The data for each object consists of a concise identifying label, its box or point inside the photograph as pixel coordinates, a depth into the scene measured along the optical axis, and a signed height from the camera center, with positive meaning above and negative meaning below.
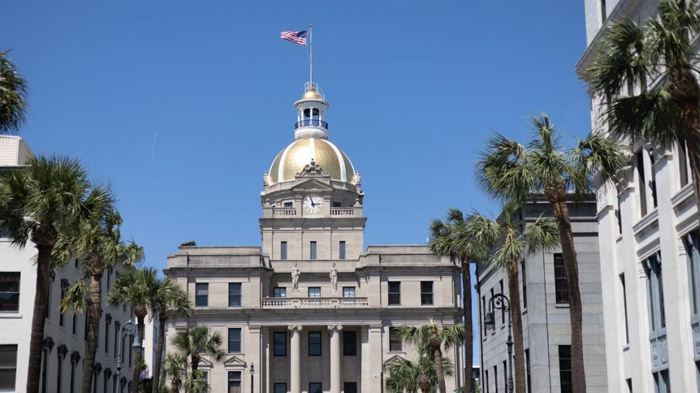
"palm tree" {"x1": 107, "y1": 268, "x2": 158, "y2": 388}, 56.97 +8.93
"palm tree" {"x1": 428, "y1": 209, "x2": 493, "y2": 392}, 47.09 +9.67
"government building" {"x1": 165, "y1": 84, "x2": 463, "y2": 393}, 89.69 +12.44
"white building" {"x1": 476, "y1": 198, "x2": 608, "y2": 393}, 51.19 +7.12
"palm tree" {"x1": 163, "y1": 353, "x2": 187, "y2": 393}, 71.50 +6.22
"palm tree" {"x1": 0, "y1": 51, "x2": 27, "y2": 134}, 26.92 +8.99
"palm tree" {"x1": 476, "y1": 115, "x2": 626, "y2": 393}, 31.19 +8.47
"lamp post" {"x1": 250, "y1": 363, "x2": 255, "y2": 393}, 88.44 +7.13
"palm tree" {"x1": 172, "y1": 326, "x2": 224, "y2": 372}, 71.56 +7.96
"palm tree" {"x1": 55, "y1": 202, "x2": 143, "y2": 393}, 38.86 +8.30
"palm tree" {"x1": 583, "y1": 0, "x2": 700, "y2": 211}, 23.34 +8.56
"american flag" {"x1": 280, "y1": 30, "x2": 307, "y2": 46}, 102.88 +39.82
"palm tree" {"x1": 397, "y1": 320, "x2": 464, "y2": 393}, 61.91 +7.57
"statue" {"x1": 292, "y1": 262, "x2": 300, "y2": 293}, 93.19 +15.42
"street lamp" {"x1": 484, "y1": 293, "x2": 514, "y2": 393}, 43.12 +4.58
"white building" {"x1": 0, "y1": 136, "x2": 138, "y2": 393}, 52.47 +7.12
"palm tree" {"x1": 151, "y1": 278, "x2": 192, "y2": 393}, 58.25 +8.75
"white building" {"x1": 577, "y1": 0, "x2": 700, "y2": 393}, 33.22 +6.46
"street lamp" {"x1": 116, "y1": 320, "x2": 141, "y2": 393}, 46.38 +5.69
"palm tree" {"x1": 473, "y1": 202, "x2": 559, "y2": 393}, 39.53 +7.91
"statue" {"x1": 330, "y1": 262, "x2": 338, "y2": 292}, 93.56 +15.47
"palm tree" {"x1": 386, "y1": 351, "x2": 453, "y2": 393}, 68.19 +5.64
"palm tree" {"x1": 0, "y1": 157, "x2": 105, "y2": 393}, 33.38 +8.22
